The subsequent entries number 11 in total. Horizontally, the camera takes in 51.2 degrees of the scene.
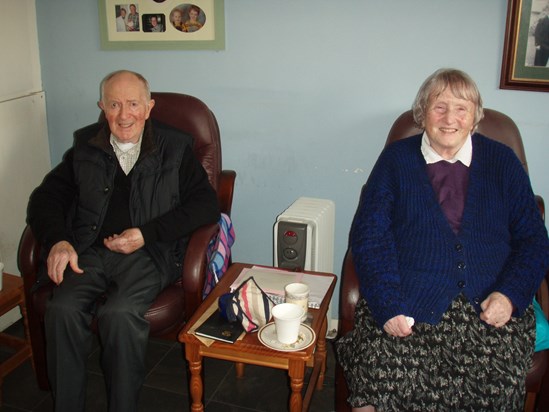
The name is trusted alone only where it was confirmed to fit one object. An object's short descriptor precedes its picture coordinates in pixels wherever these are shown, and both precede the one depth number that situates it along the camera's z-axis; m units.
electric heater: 2.16
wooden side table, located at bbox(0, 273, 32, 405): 2.15
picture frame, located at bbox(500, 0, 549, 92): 2.09
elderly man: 1.87
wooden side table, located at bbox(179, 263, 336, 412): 1.68
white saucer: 1.67
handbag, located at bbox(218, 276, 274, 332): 1.78
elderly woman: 1.60
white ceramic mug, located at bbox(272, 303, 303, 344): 1.65
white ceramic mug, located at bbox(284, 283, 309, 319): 1.80
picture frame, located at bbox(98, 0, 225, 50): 2.46
